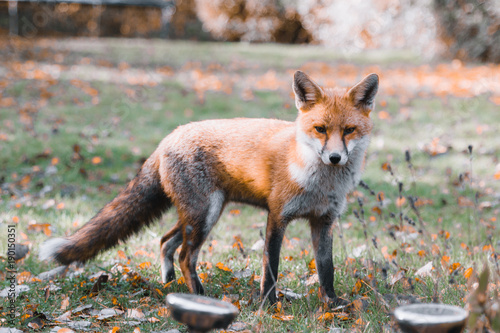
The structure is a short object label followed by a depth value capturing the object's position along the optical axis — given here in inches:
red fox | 129.5
